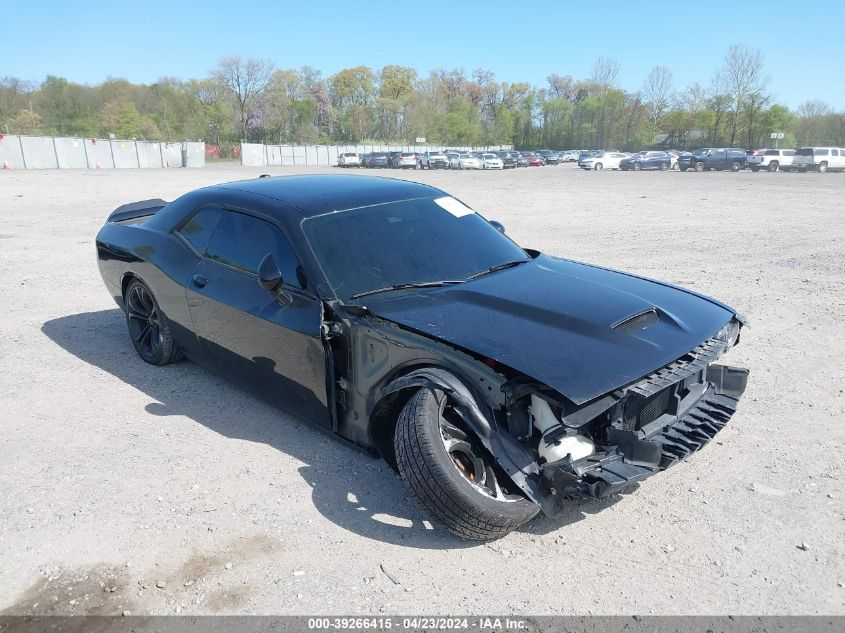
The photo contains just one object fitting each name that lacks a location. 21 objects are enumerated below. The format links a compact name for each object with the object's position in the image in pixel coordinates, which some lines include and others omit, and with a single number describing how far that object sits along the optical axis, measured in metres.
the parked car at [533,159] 61.16
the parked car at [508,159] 57.43
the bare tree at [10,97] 69.88
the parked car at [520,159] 59.43
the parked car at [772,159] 42.28
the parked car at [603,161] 50.06
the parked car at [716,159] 44.75
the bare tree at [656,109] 90.12
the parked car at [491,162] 54.18
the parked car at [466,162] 52.88
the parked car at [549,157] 65.38
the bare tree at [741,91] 77.69
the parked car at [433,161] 52.06
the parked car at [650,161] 48.53
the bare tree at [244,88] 91.50
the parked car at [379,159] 52.25
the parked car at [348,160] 54.31
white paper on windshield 4.50
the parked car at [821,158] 41.12
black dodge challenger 2.83
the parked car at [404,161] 51.31
